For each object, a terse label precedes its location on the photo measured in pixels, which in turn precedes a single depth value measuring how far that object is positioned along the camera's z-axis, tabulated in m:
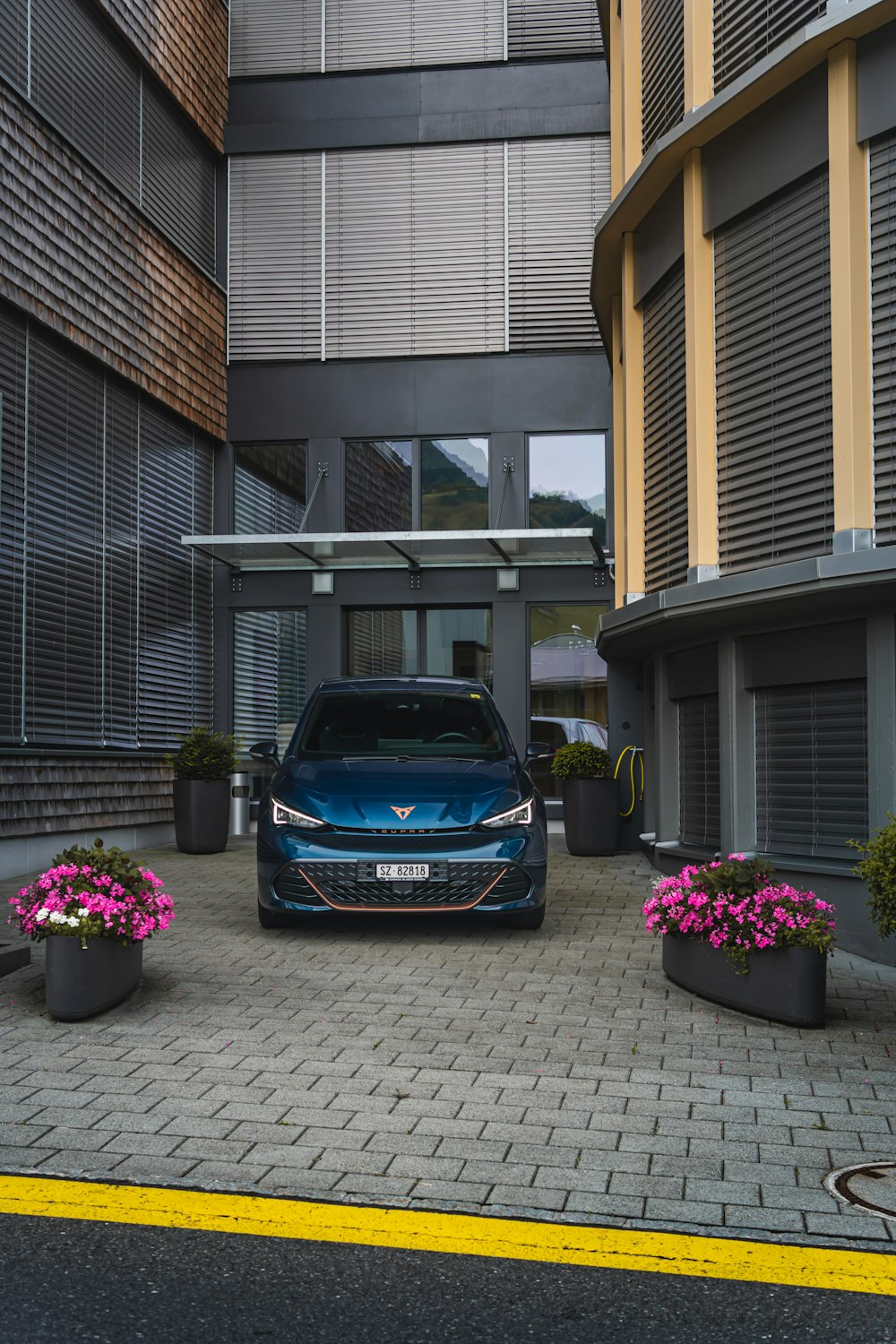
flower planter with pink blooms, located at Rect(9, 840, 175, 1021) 6.41
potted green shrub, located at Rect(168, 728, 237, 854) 14.84
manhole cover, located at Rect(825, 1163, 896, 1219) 4.14
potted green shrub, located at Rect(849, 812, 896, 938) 5.87
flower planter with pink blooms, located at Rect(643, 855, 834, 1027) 6.42
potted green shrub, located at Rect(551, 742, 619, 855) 14.88
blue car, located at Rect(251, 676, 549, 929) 8.32
